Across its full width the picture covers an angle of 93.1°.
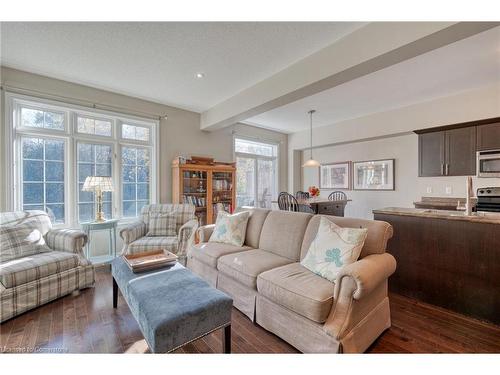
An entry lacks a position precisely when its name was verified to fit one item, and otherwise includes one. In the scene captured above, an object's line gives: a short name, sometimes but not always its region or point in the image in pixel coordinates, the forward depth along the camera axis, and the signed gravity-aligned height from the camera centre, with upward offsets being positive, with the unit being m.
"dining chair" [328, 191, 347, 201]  5.34 -0.21
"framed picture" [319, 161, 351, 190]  5.43 +0.25
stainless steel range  3.23 -0.18
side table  3.11 -0.74
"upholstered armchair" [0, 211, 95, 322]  2.04 -0.73
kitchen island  1.95 -0.66
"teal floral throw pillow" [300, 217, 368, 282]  1.73 -0.48
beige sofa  1.47 -0.73
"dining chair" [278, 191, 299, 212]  4.44 -0.32
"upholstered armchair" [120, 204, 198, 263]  2.95 -0.65
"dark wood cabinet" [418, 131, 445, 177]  3.70 +0.52
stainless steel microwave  3.17 +0.31
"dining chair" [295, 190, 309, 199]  5.31 -0.20
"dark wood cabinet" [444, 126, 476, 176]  3.41 +0.51
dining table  4.27 -0.38
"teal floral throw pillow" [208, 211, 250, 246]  2.73 -0.51
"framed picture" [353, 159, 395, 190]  4.72 +0.24
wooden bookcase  4.09 +0.00
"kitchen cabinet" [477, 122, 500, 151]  3.19 +0.68
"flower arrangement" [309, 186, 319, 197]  4.91 -0.12
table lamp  3.13 +0.00
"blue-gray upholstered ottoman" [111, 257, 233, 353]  1.26 -0.71
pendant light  4.60 +0.45
